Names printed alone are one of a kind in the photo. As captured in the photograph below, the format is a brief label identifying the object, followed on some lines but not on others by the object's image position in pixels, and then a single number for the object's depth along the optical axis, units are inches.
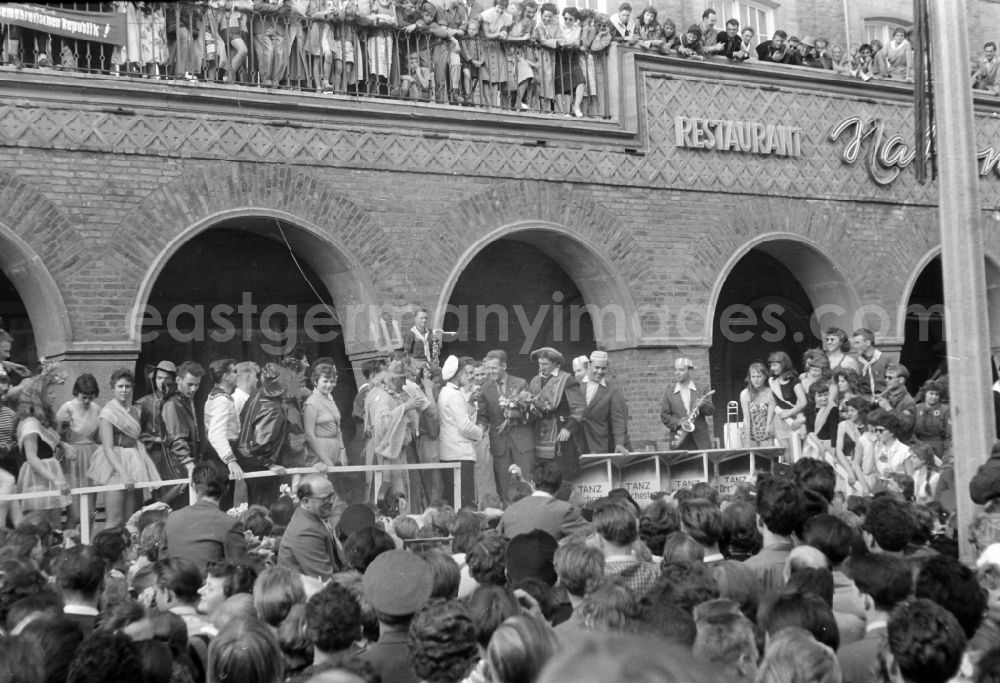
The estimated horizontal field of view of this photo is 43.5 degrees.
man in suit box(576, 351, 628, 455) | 564.4
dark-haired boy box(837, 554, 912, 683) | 198.2
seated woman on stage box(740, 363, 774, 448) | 580.4
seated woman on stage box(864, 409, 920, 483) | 457.1
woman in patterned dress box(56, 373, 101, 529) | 467.8
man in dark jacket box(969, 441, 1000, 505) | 293.9
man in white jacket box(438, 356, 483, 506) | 519.5
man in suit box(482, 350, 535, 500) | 543.8
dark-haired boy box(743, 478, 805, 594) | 241.8
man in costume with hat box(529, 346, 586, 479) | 550.0
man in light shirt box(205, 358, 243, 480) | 449.7
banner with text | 516.7
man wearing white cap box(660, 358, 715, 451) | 596.7
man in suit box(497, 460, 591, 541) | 307.0
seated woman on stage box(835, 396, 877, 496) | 491.5
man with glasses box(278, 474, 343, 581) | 302.7
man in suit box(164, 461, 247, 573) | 303.3
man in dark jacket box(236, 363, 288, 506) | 458.3
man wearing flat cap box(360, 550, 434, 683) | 196.2
